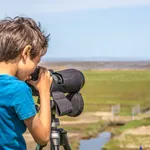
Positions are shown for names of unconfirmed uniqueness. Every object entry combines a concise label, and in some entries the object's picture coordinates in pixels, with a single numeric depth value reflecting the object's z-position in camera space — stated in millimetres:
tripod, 3445
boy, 2654
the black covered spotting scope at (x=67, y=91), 3312
